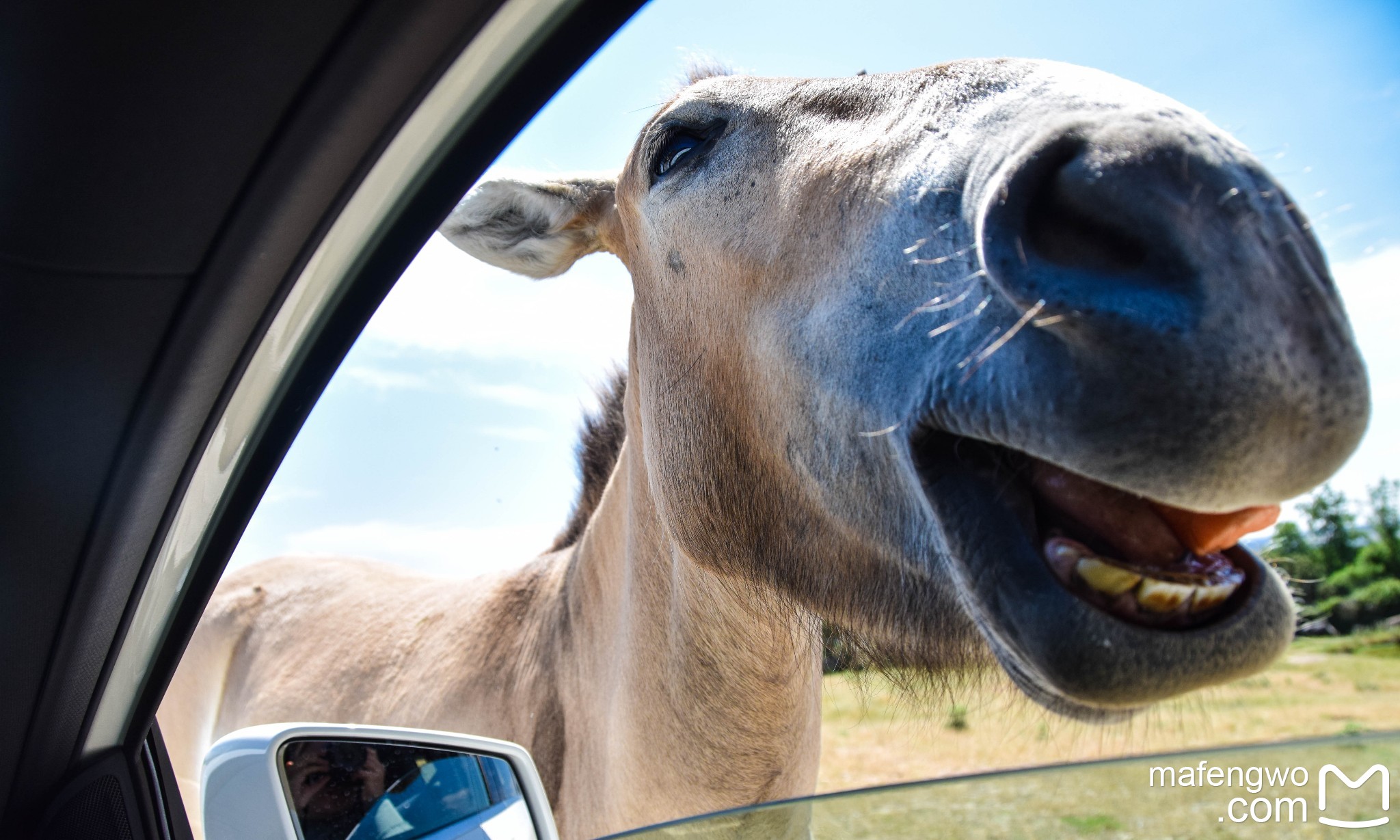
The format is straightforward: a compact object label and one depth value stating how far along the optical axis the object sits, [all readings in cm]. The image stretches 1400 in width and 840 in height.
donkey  37
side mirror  54
